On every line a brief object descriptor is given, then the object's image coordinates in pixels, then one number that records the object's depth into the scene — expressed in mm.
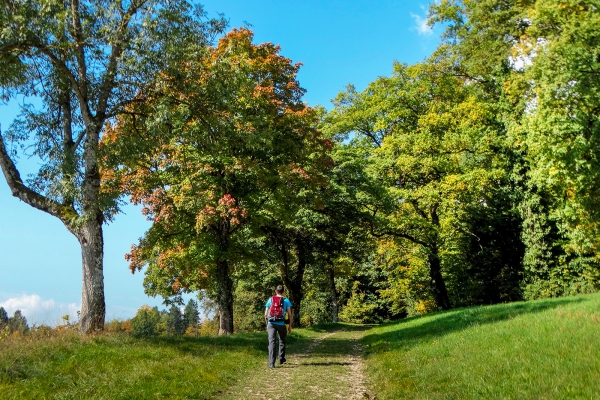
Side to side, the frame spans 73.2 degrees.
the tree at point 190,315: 128950
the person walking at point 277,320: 11609
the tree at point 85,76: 11420
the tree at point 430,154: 27344
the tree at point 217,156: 13953
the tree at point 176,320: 119650
